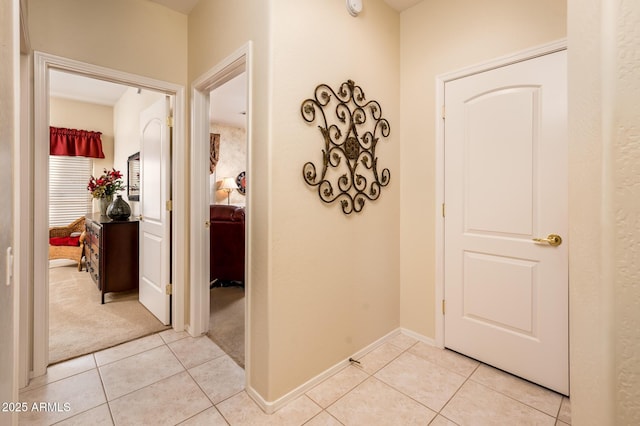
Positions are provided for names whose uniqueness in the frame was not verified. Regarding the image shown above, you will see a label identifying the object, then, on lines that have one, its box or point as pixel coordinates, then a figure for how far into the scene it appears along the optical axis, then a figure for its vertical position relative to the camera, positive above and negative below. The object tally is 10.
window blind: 4.91 +0.37
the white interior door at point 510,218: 1.76 -0.05
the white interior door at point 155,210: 2.55 +0.00
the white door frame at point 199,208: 2.41 +0.02
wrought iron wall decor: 1.83 +0.46
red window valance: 4.82 +1.15
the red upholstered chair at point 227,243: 3.46 -0.39
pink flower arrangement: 3.62 +0.30
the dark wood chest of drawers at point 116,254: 3.11 -0.48
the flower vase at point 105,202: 3.65 +0.10
